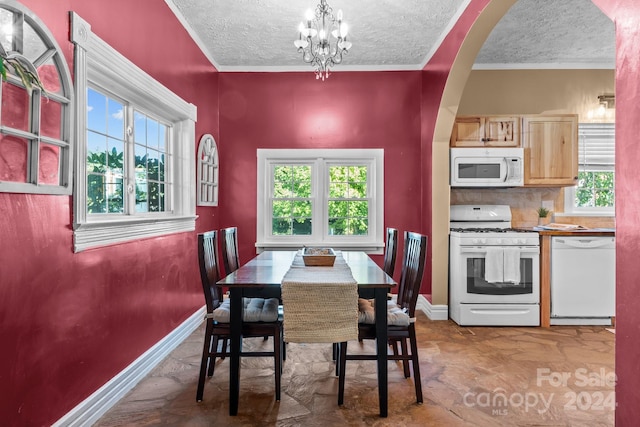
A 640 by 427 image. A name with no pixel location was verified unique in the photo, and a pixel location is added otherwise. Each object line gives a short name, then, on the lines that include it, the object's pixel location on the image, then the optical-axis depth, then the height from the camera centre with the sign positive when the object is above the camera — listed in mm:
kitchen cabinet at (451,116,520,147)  4016 +850
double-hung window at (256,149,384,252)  4484 +127
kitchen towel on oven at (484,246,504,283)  3684 -546
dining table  2053 -496
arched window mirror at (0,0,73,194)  1509 +421
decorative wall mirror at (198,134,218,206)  3851 +412
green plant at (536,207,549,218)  4316 -19
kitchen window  4422 +449
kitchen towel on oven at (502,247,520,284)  3684 -536
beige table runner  1997 -520
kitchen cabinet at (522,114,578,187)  3979 +669
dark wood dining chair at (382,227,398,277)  3029 -328
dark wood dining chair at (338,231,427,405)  2222 -662
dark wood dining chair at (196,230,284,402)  2273 -666
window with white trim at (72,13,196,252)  2004 +429
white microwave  3953 +457
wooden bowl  2537 -326
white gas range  3689 -651
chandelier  2361 +1117
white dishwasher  3721 -647
